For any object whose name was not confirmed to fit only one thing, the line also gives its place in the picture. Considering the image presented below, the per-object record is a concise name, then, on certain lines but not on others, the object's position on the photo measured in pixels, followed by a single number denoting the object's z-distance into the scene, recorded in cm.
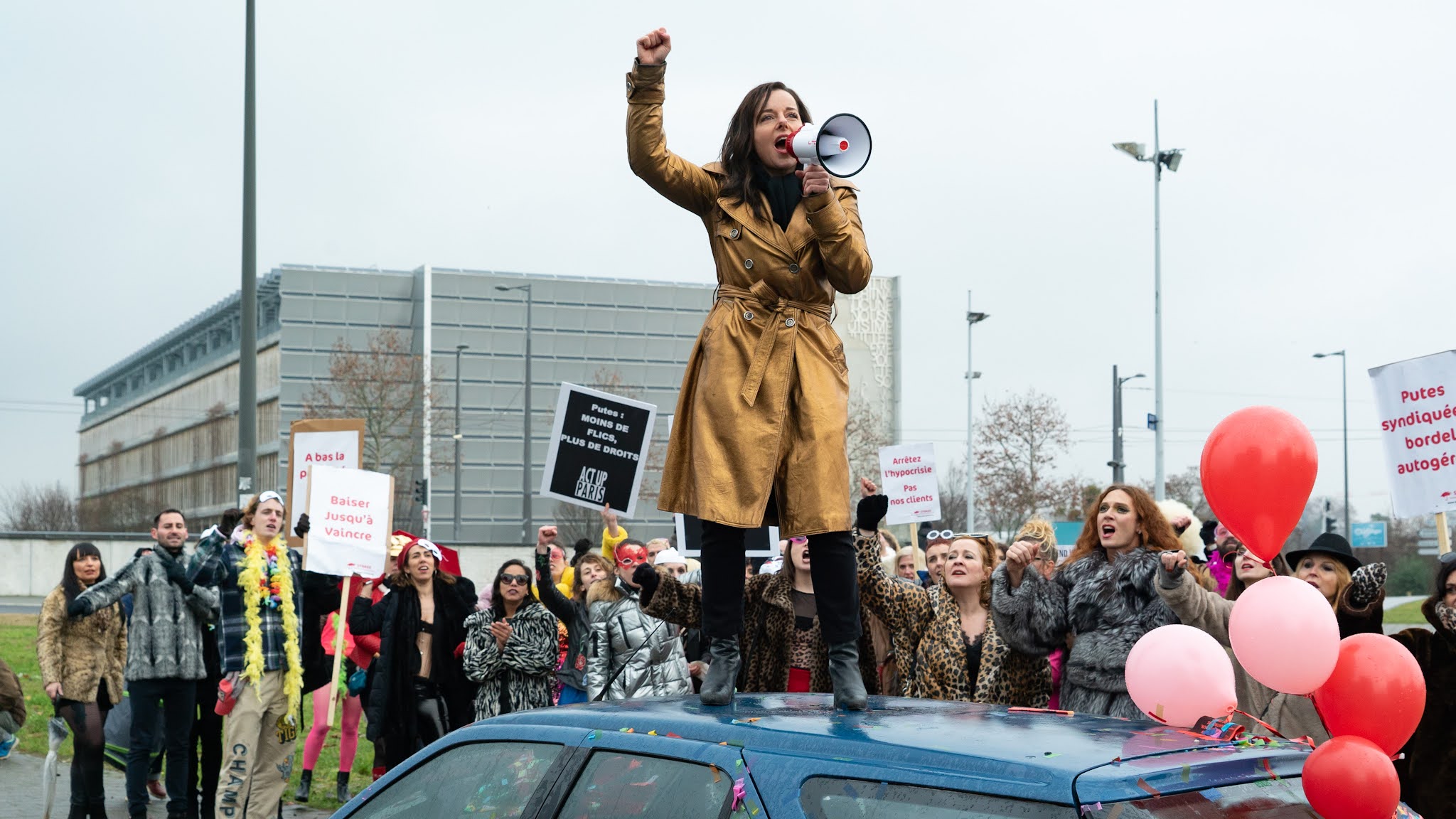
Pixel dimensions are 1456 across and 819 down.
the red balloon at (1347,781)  283
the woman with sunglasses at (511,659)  912
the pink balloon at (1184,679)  355
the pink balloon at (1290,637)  350
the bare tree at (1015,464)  4825
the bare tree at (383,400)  4988
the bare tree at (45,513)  6150
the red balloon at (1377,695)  339
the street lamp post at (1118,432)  3709
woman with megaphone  443
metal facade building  7256
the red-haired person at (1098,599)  588
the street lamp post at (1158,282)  2750
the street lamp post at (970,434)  4474
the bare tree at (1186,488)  6012
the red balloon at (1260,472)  383
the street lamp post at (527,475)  4300
